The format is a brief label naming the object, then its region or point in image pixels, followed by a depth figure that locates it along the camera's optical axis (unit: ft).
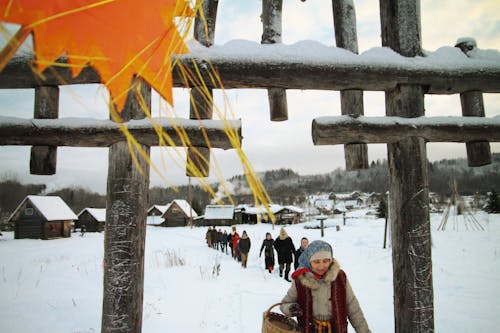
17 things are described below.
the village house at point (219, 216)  129.49
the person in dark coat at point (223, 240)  50.58
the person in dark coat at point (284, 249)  26.68
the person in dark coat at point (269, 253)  29.55
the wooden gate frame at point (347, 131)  8.27
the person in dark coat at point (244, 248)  33.12
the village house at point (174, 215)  138.89
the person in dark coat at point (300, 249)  23.03
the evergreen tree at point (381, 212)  101.55
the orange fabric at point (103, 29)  3.87
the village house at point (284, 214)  134.16
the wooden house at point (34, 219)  88.53
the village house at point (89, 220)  120.47
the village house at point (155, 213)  157.11
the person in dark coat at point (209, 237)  55.91
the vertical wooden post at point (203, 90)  8.91
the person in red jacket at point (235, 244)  40.24
